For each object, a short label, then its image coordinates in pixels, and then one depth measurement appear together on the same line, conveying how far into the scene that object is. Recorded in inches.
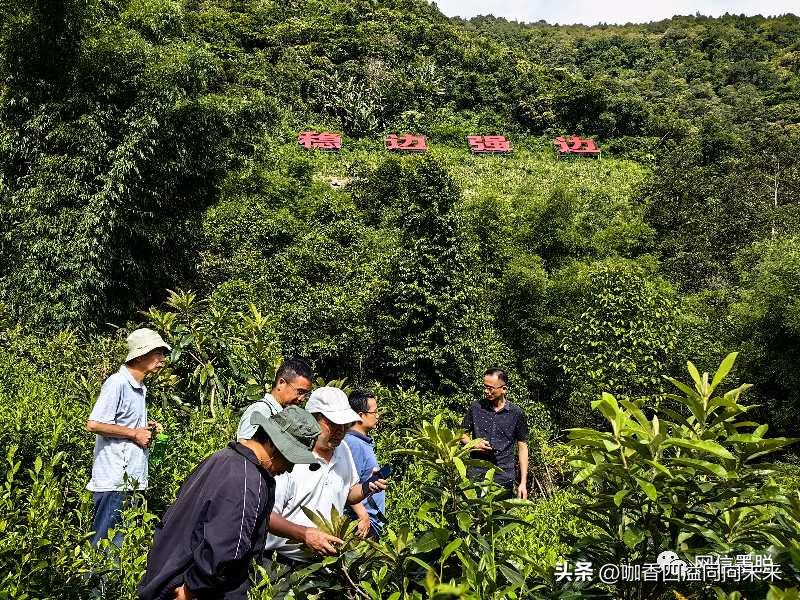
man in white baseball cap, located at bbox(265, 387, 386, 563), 95.6
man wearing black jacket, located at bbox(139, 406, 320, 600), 73.7
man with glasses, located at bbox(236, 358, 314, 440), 121.9
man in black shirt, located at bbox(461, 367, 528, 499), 175.3
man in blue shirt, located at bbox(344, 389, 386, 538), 128.0
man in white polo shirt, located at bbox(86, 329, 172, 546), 123.5
